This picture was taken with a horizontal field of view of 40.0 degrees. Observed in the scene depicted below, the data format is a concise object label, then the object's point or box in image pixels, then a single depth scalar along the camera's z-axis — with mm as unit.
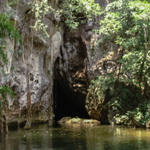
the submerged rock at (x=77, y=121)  18484
